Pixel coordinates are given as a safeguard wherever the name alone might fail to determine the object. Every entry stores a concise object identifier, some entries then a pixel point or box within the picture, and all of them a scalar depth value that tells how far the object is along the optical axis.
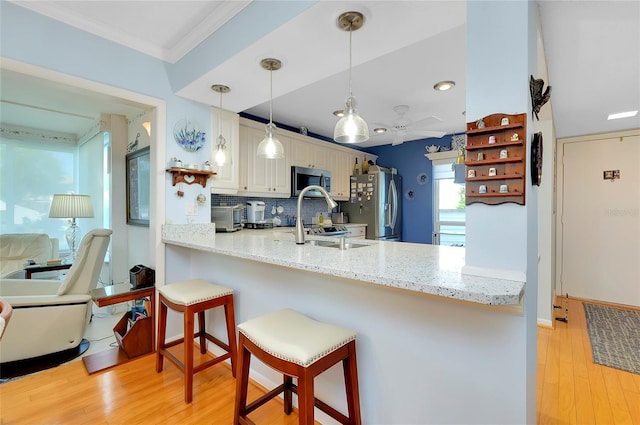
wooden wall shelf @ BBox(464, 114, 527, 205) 1.06
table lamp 3.25
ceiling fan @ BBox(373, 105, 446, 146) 3.06
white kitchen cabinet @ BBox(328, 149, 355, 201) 4.73
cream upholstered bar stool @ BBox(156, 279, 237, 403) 1.78
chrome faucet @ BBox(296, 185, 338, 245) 1.98
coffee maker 3.51
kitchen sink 2.16
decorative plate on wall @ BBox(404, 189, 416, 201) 5.19
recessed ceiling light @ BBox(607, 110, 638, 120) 3.01
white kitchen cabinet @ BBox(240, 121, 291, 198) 3.45
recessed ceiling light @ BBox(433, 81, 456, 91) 2.75
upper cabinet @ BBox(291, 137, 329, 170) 4.07
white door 3.66
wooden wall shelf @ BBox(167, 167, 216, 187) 2.49
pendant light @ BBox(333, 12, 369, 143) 1.64
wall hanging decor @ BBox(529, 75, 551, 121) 1.15
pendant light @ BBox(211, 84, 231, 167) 2.39
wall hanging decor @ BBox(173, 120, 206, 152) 2.56
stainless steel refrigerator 4.76
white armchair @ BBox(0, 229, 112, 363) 2.13
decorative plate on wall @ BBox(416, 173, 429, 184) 5.01
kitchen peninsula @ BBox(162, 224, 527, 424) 1.05
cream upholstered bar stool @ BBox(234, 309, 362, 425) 1.13
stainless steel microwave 4.01
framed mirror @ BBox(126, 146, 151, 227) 2.95
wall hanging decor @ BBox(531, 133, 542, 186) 1.17
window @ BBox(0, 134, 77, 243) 4.02
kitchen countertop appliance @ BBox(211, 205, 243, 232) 3.10
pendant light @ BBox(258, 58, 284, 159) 2.11
